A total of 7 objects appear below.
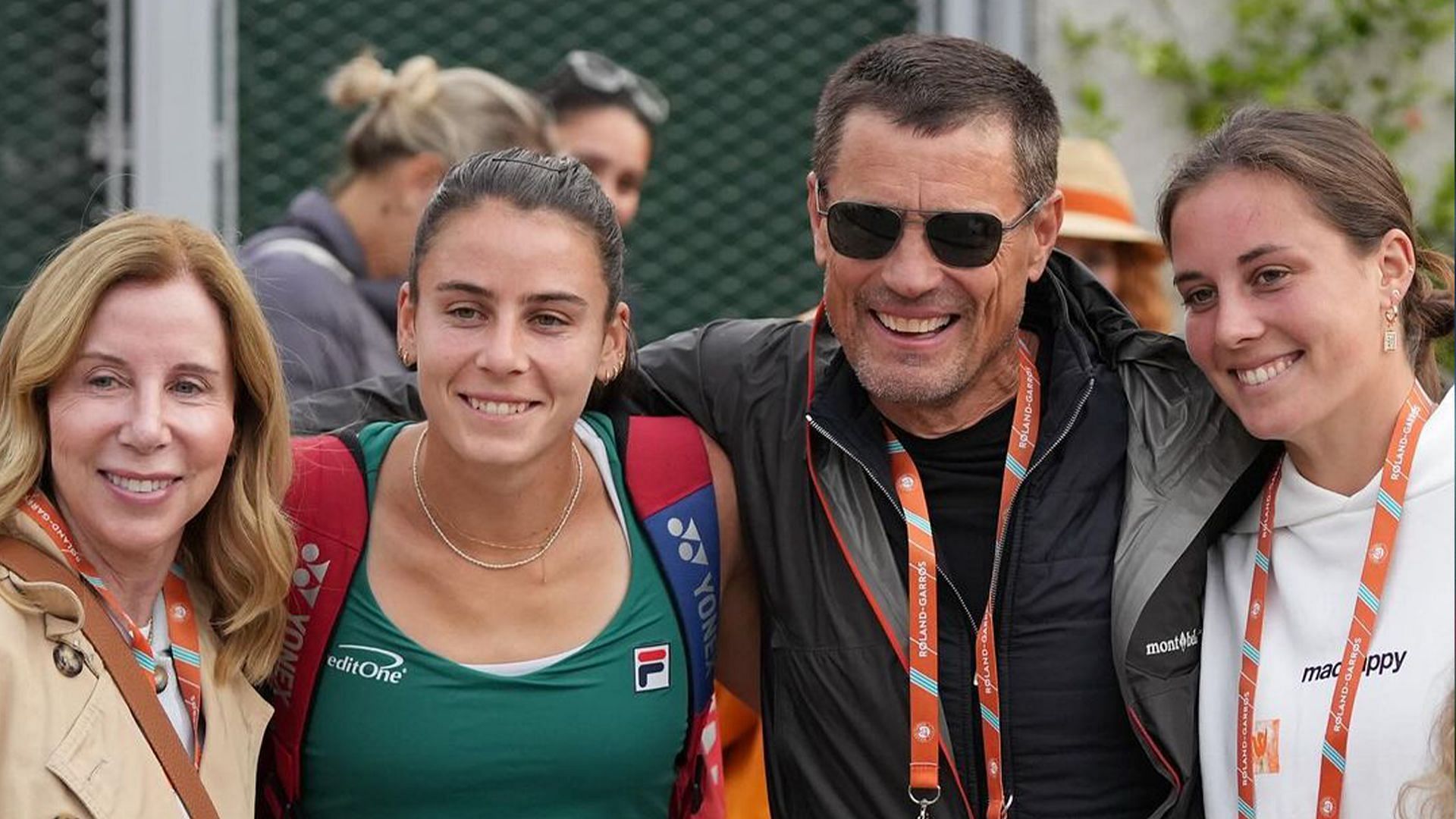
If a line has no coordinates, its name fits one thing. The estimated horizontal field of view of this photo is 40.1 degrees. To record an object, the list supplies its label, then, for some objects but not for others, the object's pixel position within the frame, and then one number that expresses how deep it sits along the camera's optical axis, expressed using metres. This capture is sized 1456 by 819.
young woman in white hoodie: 2.88
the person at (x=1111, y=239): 5.17
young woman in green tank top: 3.08
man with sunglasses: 3.11
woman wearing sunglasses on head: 5.58
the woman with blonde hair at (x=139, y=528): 2.67
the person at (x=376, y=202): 4.52
